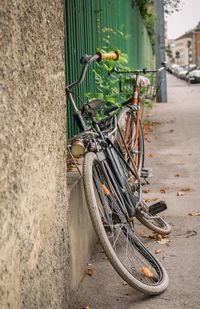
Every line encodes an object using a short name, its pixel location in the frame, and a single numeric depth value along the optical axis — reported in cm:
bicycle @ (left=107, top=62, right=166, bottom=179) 525
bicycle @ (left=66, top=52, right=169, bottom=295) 312
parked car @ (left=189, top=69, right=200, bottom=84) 4231
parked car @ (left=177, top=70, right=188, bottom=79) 5498
